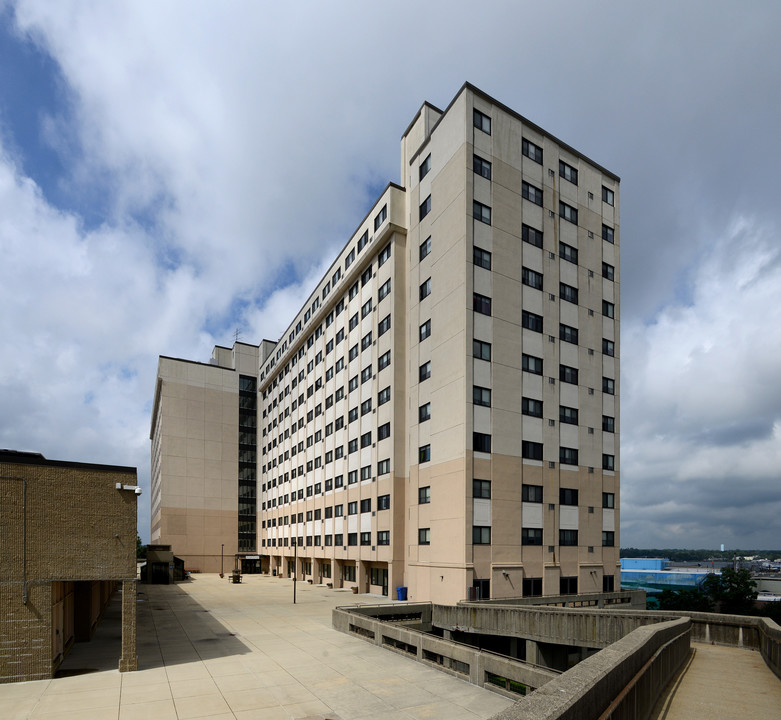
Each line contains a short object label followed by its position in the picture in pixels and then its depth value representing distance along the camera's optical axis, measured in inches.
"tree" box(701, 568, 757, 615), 3166.8
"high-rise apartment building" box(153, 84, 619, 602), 1656.0
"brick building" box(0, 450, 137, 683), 821.9
